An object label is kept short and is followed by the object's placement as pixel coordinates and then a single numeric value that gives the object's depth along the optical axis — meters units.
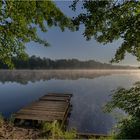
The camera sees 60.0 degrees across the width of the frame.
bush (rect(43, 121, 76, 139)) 5.07
